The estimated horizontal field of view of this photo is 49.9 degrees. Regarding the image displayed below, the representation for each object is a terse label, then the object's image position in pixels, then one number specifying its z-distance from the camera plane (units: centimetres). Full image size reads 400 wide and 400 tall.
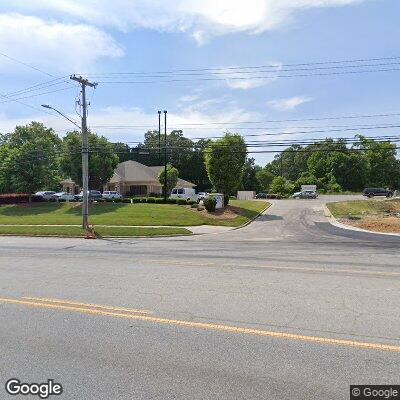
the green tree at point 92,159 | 4697
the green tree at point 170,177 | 6241
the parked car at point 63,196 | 5503
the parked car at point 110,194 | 5707
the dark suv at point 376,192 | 7025
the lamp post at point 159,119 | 6052
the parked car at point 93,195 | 5404
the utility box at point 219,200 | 3956
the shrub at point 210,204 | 3831
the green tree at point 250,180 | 9469
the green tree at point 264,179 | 10134
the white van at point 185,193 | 4994
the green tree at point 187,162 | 9438
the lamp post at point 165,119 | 5582
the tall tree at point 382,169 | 10056
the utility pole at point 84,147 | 2968
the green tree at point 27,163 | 4813
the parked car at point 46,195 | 5319
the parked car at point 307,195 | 6675
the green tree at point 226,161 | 3988
